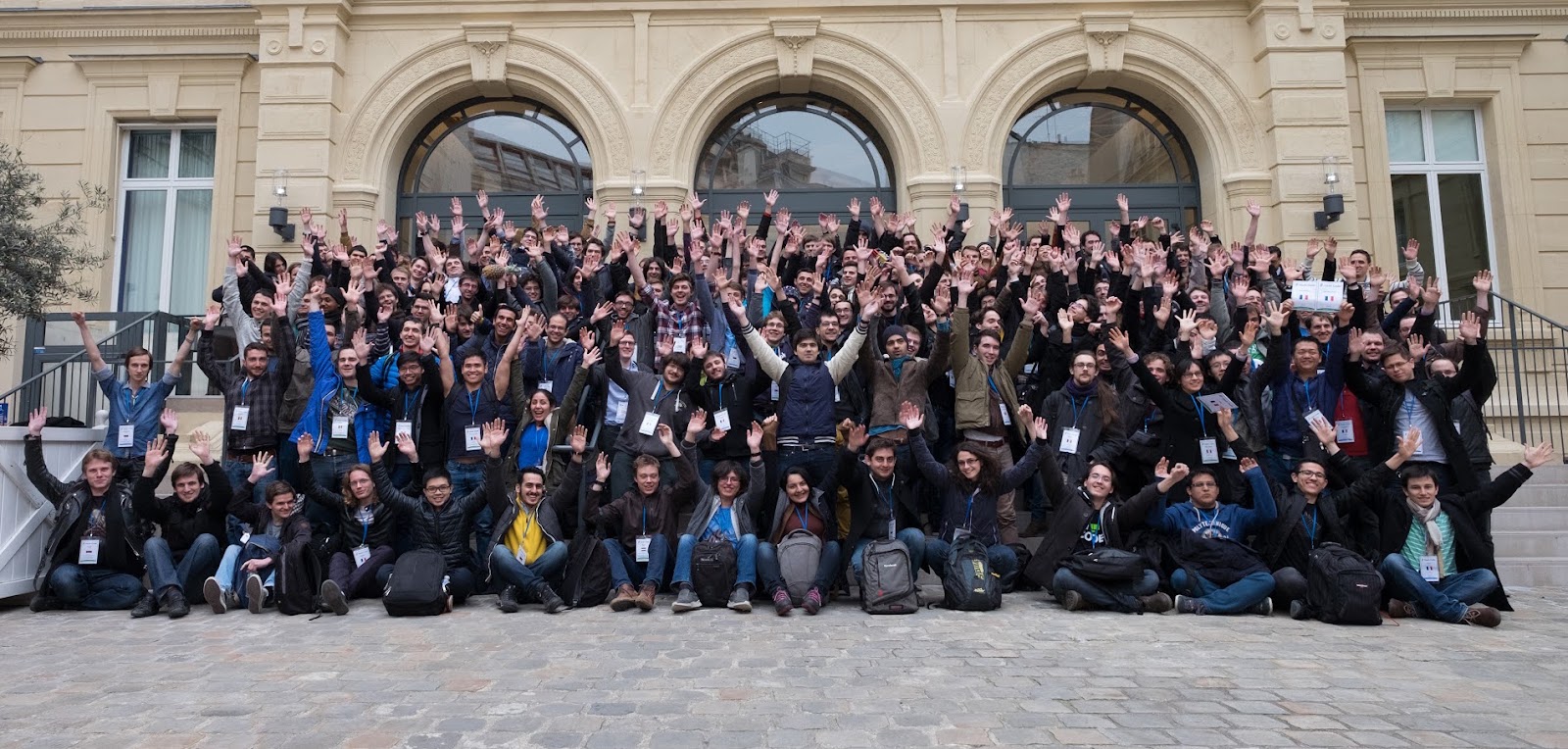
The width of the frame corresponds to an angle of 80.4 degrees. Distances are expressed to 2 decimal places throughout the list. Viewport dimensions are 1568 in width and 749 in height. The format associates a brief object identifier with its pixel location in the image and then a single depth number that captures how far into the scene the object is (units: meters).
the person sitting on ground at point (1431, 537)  6.43
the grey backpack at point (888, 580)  6.46
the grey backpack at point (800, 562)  6.71
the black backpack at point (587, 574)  6.86
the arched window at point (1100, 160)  13.35
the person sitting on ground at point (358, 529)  6.99
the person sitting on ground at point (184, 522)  6.89
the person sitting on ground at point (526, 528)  6.86
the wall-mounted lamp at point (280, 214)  11.98
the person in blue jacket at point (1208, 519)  6.66
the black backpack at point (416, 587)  6.41
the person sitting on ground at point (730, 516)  6.88
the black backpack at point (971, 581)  6.55
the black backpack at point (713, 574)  6.70
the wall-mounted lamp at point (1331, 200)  11.85
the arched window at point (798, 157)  13.37
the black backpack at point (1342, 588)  6.07
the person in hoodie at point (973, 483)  7.11
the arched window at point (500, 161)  13.43
